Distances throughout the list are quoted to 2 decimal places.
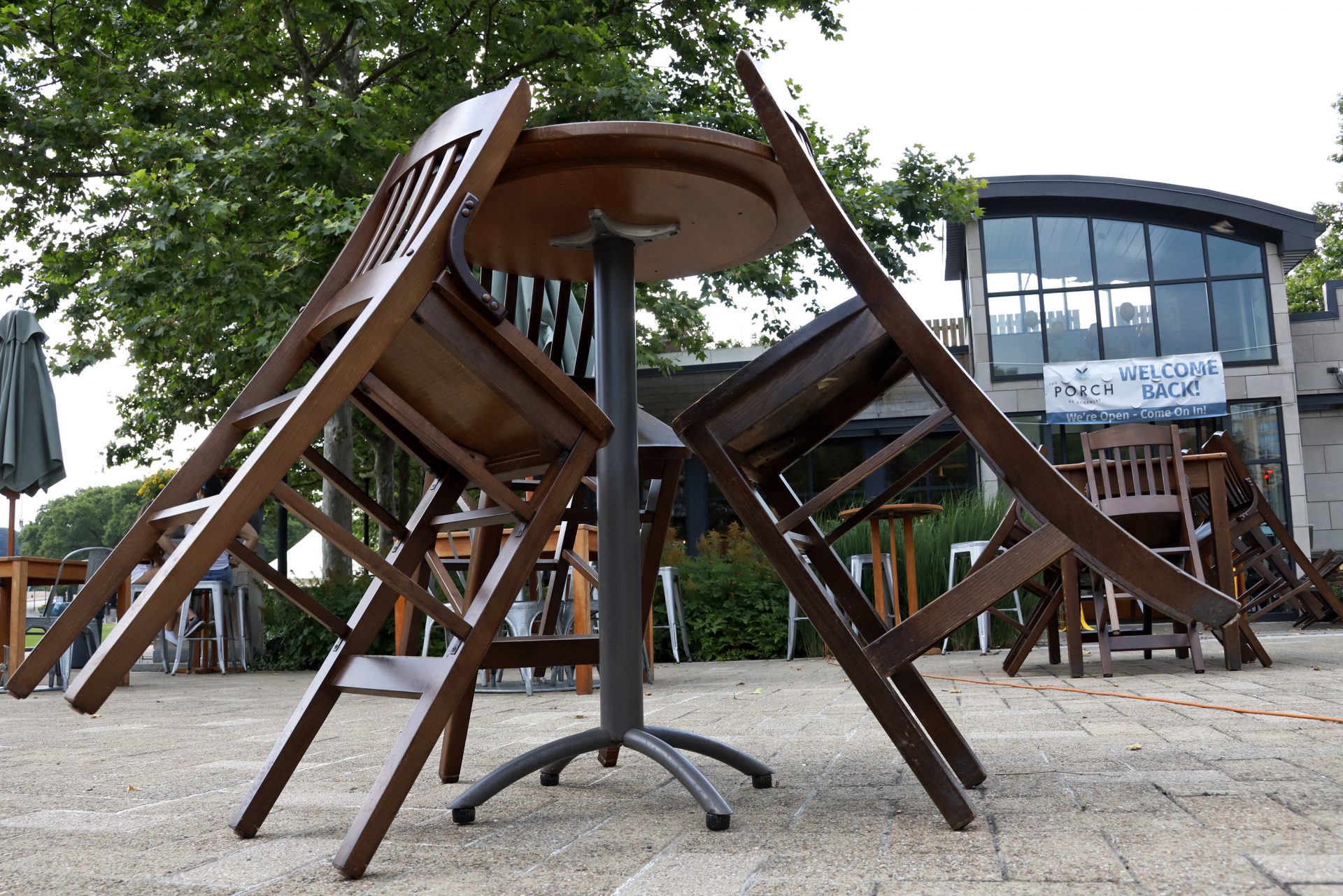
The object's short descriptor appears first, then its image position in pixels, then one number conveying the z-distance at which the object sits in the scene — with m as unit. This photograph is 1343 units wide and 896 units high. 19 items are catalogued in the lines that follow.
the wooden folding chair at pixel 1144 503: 4.41
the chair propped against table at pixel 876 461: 1.50
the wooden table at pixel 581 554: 4.74
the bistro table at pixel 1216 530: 4.52
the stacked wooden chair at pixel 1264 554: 5.18
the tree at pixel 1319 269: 25.12
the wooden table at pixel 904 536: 6.35
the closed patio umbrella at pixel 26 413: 6.83
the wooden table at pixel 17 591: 6.07
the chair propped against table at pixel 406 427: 1.34
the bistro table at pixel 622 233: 1.69
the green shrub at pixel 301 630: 7.82
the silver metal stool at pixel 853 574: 7.32
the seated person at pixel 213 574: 7.92
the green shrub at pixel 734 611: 7.83
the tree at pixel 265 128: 7.48
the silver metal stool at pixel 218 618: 8.05
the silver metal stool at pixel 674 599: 7.34
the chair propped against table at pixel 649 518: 2.14
